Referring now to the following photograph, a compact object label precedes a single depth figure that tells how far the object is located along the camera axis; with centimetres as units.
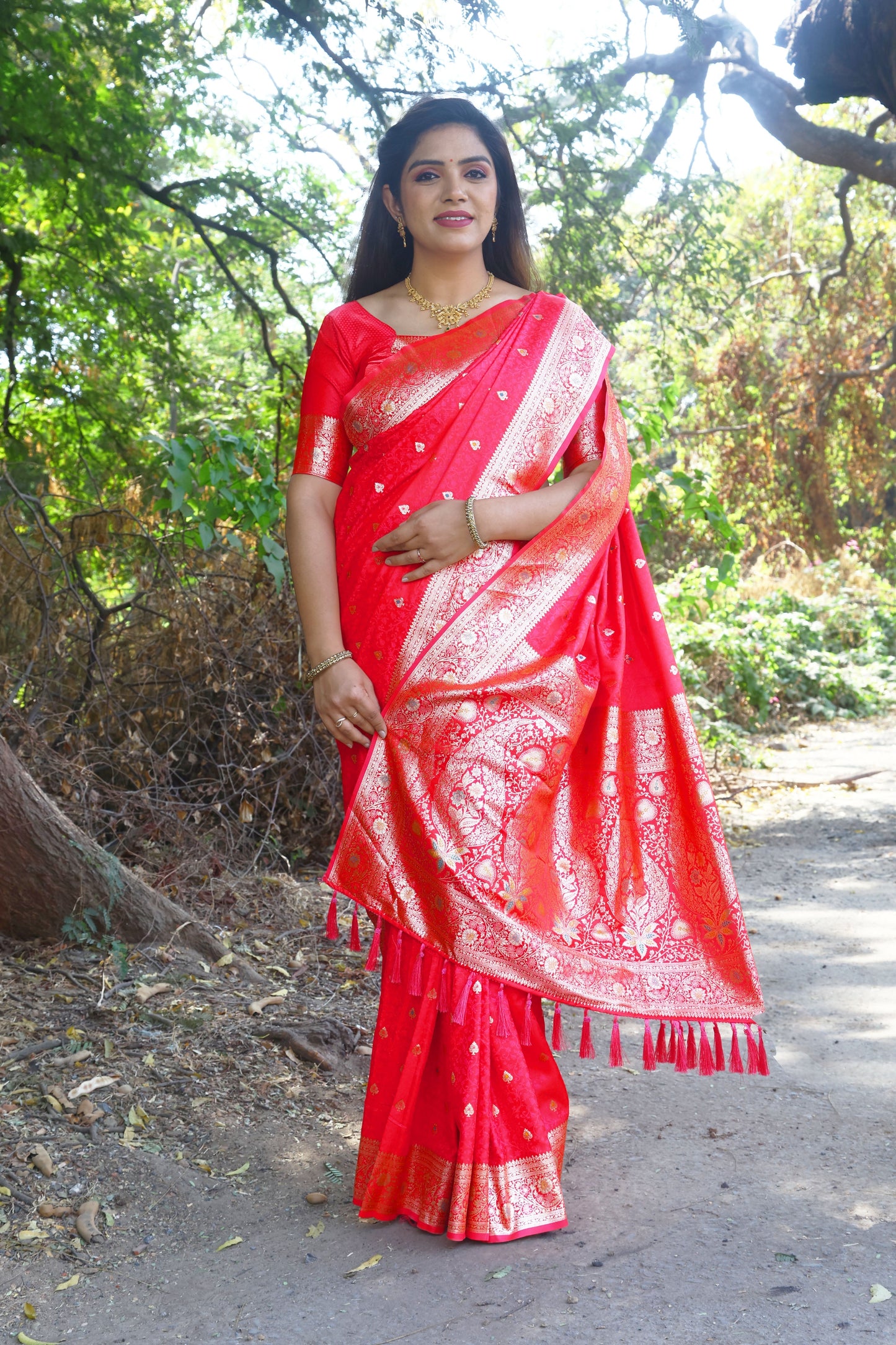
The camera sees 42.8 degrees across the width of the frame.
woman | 190
